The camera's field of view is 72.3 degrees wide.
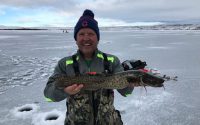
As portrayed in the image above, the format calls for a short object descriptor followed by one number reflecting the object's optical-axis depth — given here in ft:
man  4.11
